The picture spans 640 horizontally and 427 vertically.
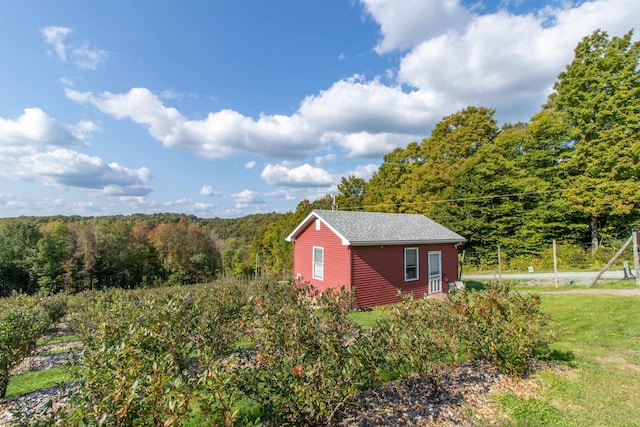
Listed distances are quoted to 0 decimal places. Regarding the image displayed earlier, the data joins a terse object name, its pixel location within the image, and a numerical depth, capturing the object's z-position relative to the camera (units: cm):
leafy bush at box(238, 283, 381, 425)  280
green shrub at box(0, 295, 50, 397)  434
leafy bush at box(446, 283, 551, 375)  427
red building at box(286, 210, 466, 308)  1167
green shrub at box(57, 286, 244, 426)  197
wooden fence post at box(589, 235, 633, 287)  1096
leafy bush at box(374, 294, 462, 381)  363
